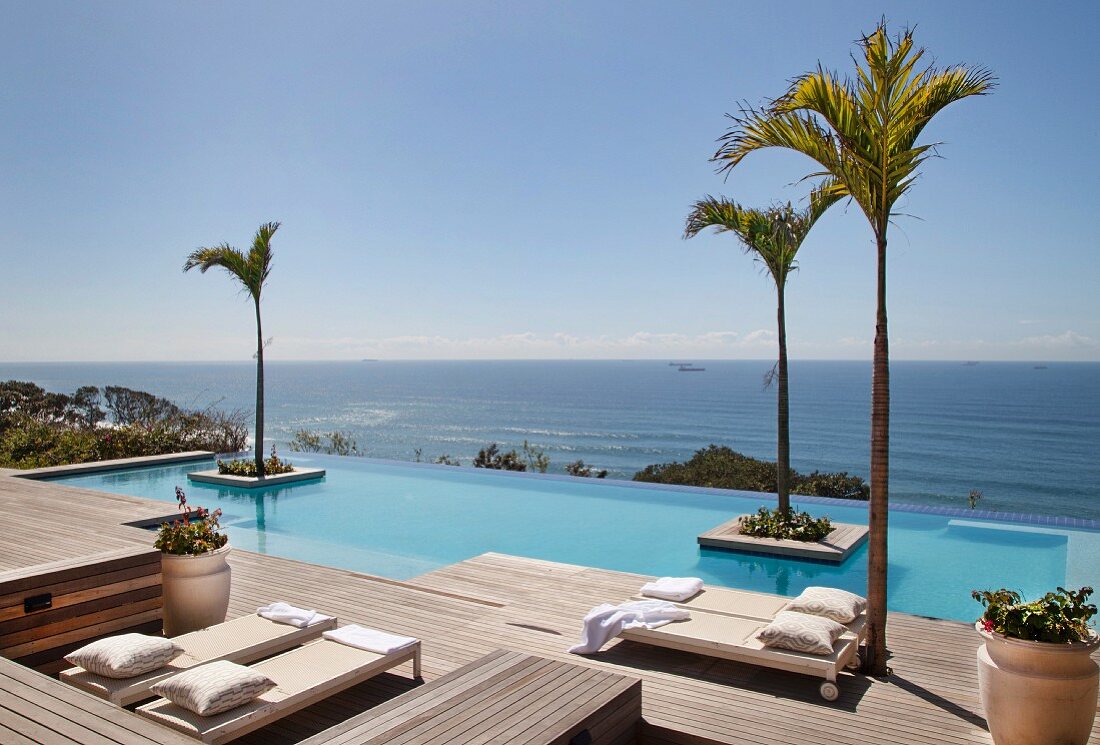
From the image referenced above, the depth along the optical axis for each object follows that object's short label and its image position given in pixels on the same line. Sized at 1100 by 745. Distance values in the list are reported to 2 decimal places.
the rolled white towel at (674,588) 4.97
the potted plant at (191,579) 4.52
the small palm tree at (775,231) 7.29
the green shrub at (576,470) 16.53
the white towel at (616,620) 4.30
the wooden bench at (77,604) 4.00
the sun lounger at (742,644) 3.71
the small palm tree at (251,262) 11.71
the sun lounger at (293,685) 3.06
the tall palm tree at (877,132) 3.61
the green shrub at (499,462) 15.19
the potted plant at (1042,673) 2.90
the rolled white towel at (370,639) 3.84
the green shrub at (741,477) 13.88
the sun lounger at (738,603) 4.63
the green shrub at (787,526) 7.60
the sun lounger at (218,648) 3.42
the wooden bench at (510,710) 2.74
